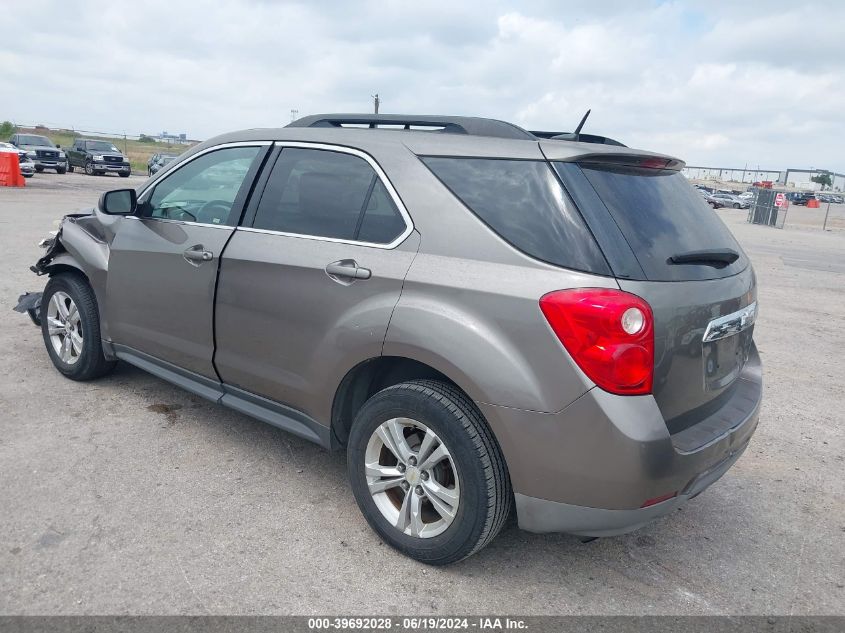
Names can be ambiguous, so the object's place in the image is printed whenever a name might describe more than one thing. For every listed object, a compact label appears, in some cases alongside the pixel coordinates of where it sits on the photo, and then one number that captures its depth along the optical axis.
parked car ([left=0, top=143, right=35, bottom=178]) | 25.80
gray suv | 2.45
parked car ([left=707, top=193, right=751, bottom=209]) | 53.78
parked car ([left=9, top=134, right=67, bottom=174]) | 28.97
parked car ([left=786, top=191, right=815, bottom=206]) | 67.38
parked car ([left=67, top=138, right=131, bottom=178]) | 31.53
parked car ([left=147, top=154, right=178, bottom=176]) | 30.80
